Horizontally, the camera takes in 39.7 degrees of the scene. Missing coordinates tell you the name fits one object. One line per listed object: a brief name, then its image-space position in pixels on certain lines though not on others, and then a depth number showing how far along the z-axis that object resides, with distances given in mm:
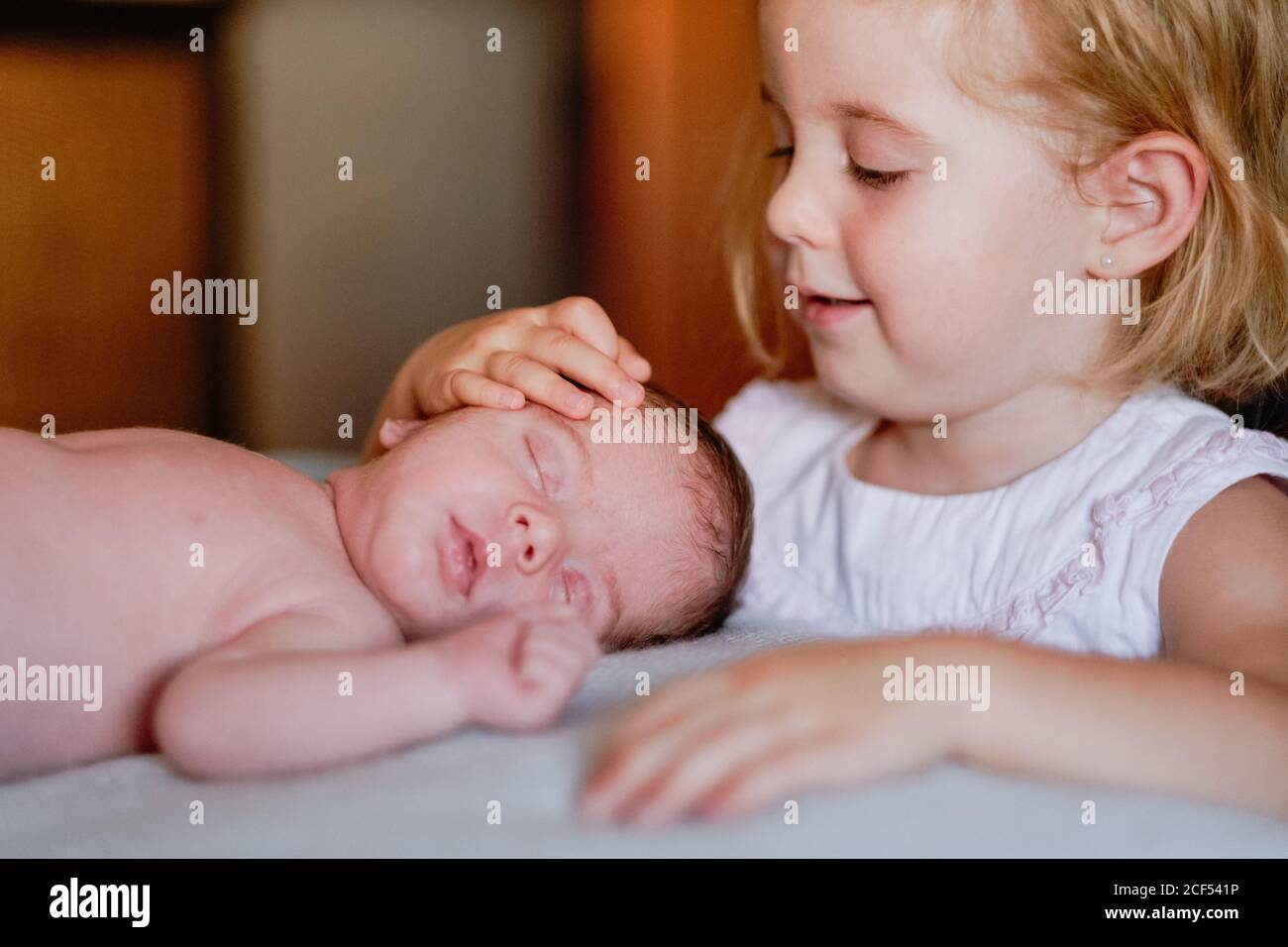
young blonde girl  616
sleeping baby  488
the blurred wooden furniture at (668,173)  1275
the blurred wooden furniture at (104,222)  1333
